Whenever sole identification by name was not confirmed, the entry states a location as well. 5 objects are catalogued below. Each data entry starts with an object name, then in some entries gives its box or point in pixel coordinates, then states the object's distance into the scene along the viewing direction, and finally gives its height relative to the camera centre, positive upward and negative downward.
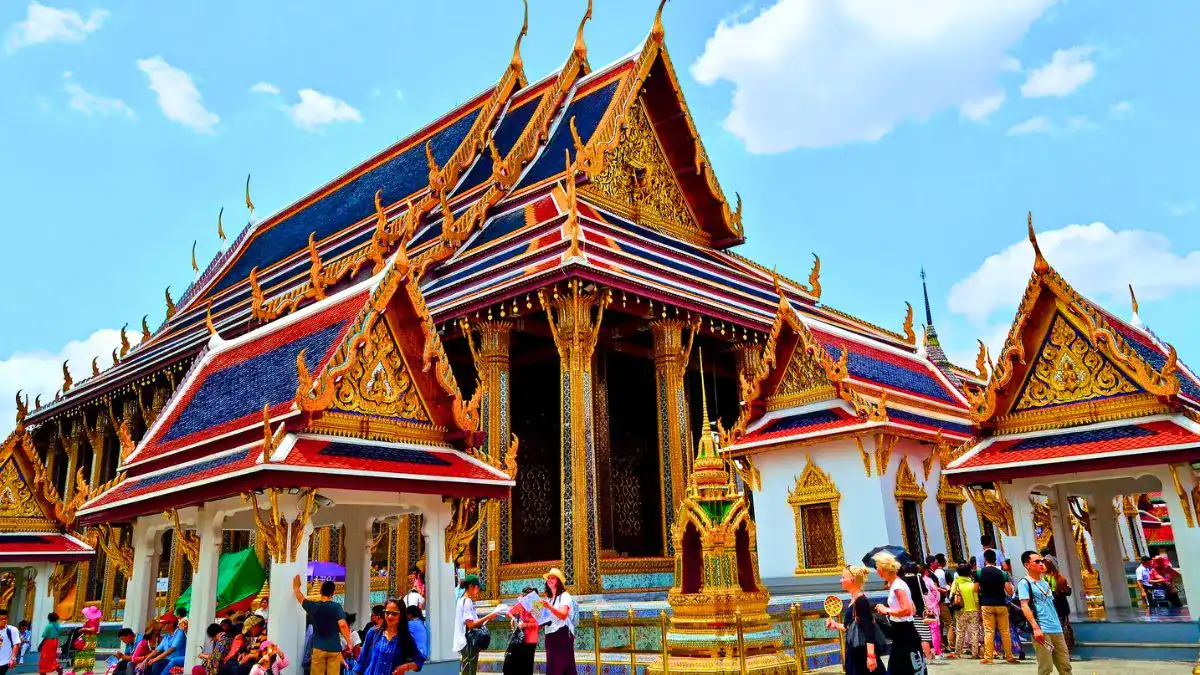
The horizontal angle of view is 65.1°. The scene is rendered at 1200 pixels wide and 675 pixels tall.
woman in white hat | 6.12 -0.22
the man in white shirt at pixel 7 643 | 10.29 -0.17
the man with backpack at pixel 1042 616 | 6.30 -0.28
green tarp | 10.84 +0.39
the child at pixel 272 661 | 6.16 -0.30
